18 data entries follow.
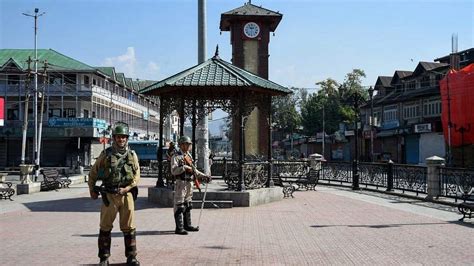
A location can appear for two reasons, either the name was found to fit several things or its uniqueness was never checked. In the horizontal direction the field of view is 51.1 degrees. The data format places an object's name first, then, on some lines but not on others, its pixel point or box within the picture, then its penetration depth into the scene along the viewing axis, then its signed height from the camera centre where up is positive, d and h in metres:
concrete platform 14.46 -1.21
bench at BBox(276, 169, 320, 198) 20.97 -1.04
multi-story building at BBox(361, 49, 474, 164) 43.78 +4.03
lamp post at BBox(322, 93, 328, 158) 68.88 +5.75
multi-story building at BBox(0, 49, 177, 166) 49.12 +5.00
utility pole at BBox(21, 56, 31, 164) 31.48 +3.35
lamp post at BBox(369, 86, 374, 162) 45.03 +2.66
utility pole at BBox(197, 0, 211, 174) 20.30 +1.28
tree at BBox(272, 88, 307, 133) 79.50 +6.39
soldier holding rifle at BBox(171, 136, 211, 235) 10.01 -0.49
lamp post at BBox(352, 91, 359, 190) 21.86 -0.74
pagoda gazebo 15.02 +2.00
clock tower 39.16 +9.44
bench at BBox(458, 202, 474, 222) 11.48 -1.25
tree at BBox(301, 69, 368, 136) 66.62 +7.34
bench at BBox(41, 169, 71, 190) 21.30 -1.04
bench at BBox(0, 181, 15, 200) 17.49 -1.27
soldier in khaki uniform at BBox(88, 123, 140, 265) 7.05 -0.45
